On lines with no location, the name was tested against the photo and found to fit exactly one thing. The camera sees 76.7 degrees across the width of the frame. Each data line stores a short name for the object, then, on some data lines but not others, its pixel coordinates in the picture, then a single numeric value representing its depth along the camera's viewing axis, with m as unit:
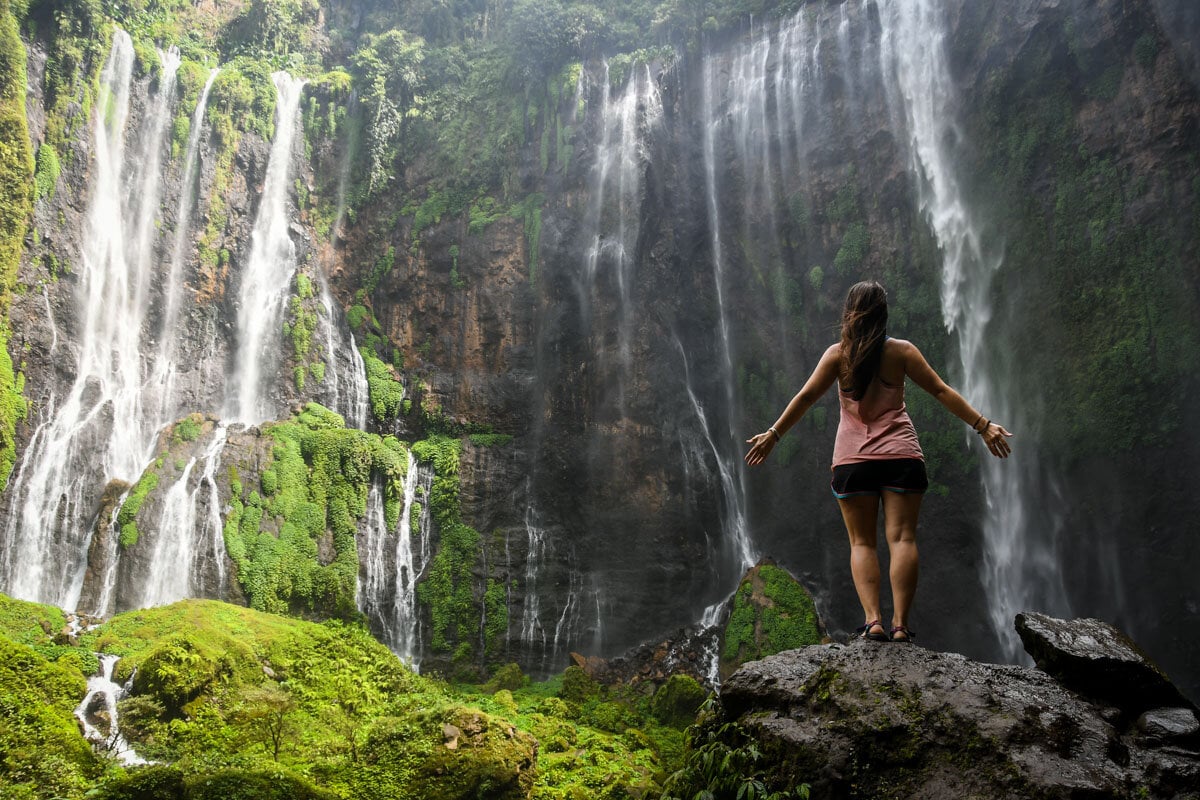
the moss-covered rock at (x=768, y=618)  13.08
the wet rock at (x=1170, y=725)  2.78
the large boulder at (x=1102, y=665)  3.04
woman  3.54
